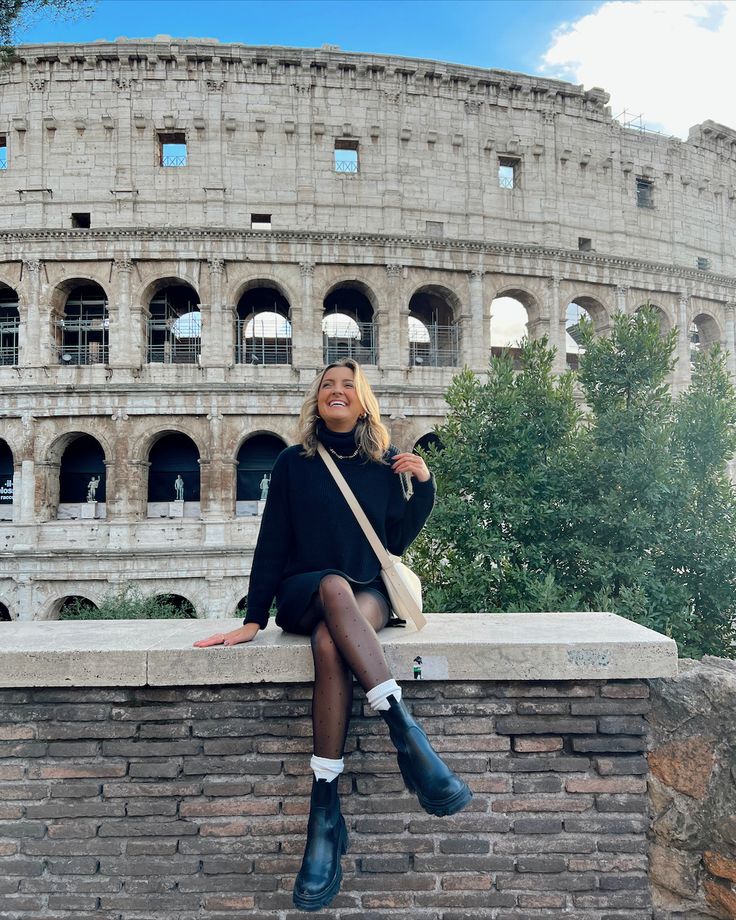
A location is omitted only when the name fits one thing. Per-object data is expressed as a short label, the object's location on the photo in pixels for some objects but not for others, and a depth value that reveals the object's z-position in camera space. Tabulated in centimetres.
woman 242
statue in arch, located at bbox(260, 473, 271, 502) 1645
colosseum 1565
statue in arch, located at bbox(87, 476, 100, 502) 1611
